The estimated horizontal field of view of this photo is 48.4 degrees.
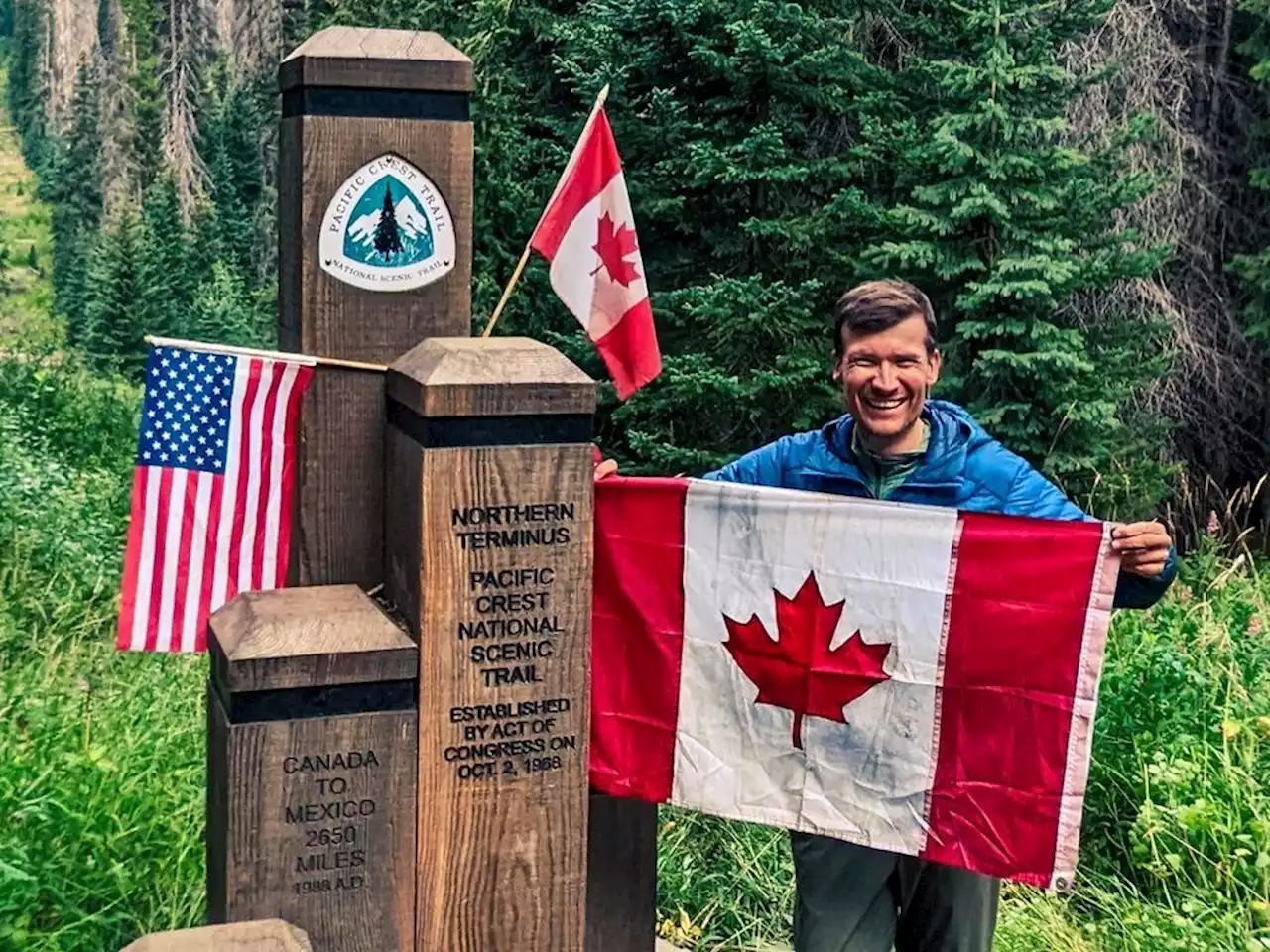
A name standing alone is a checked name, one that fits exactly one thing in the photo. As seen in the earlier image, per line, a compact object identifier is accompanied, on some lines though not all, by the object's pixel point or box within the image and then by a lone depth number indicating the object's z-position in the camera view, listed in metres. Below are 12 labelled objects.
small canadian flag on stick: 2.89
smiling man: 2.59
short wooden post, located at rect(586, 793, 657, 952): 2.68
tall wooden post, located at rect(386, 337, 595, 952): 2.22
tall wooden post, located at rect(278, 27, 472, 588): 2.38
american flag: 2.44
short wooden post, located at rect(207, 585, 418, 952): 2.16
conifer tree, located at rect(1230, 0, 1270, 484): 10.66
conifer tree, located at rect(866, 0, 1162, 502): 8.56
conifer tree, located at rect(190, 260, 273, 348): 12.66
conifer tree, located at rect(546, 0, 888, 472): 8.73
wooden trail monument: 2.19
